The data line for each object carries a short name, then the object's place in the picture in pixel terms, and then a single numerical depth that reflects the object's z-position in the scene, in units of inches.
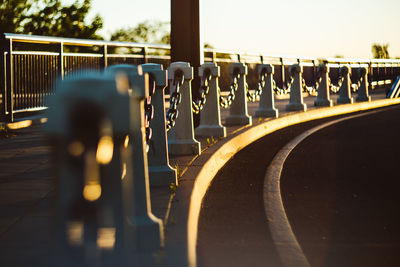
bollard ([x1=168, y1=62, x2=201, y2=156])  364.8
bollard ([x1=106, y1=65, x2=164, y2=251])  153.7
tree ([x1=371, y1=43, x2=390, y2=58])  2600.9
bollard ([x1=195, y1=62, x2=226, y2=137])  466.3
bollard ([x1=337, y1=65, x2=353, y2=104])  911.0
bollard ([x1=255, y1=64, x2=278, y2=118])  645.9
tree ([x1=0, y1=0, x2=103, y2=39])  1894.7
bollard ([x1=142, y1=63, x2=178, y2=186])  266.2
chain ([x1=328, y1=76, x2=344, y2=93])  899.0
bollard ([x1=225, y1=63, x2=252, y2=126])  554.6
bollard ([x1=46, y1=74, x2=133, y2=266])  87.0
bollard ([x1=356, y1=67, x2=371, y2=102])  978.7
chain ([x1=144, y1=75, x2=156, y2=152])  221.1
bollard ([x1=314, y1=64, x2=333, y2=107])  839.7
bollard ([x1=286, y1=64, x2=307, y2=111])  748.0
